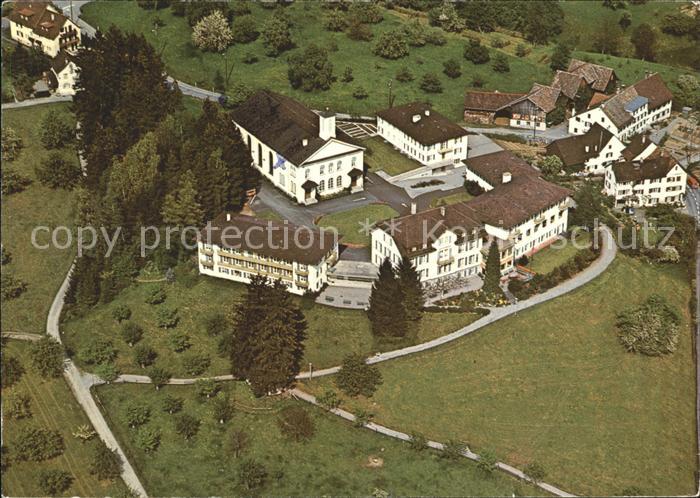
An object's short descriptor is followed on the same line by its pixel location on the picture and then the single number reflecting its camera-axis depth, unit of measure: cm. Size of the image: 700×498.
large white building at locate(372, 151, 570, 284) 11081
